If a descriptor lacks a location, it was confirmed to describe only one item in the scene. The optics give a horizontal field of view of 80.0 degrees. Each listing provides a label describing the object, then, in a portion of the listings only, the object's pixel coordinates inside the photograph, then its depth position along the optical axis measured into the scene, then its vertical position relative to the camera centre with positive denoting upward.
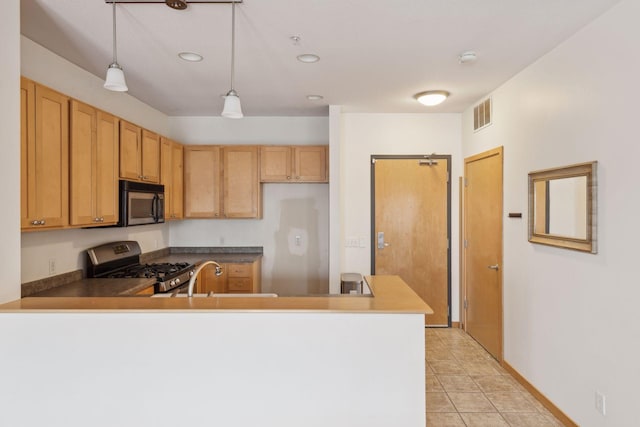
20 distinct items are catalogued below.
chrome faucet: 2.07 -0.38
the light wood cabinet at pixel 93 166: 2.69 +0.36
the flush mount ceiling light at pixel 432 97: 3.81 +1.18
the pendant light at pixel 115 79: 2.05 +0.73
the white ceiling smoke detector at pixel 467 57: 2.87 +1.20
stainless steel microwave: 3.33 +0.10
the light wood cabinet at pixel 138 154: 3.36 +0.57
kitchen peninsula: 1.85 -0.74
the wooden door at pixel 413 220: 4.71 -0.08
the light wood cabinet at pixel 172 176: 4.16 +0.42
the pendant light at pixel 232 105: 2.29 +0.65
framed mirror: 2.38 +0.05
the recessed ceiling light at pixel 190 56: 2.92 +1.22
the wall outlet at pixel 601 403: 2.28 -1.15
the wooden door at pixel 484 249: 3.75 -0.37
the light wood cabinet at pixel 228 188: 4.65 +0.31
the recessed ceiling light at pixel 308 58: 2.92 +1.21
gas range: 3.31 -0.53
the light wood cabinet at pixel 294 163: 4.65 +0.62
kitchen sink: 2.19 -0.48
